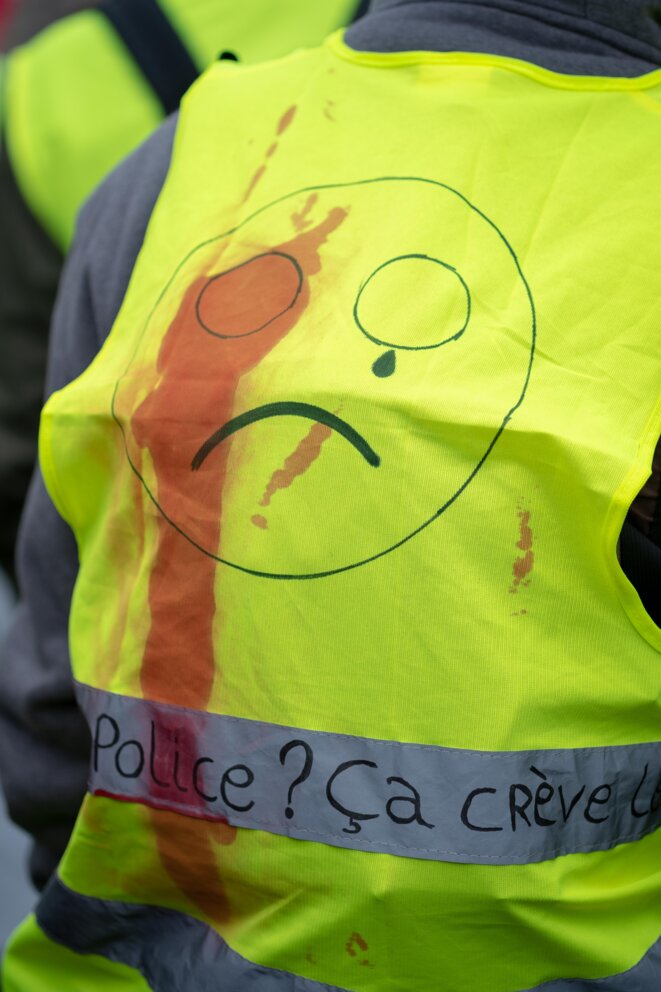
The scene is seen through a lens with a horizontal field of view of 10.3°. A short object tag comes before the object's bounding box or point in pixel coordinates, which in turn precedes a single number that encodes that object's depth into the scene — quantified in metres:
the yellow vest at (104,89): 2.18
